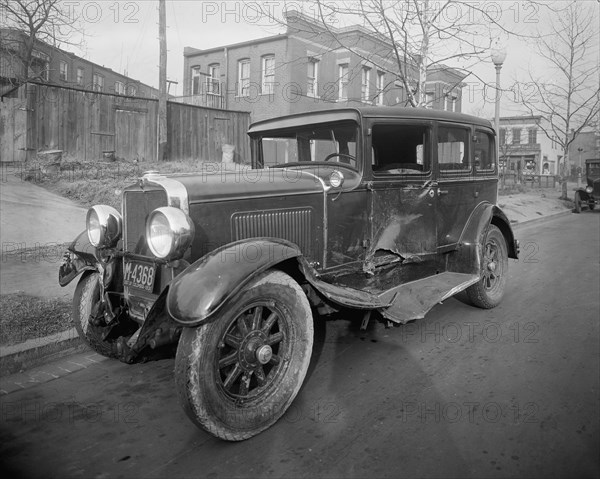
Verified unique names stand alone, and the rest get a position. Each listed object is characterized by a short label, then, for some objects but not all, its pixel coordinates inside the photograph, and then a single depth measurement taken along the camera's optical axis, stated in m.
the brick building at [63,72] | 16.27
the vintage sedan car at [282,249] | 2.78
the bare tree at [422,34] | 9.32
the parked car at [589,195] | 17.73
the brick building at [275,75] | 21.77
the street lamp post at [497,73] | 12.38
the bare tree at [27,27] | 15.42
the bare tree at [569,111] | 19.72
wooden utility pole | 15.73
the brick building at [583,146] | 57.49
